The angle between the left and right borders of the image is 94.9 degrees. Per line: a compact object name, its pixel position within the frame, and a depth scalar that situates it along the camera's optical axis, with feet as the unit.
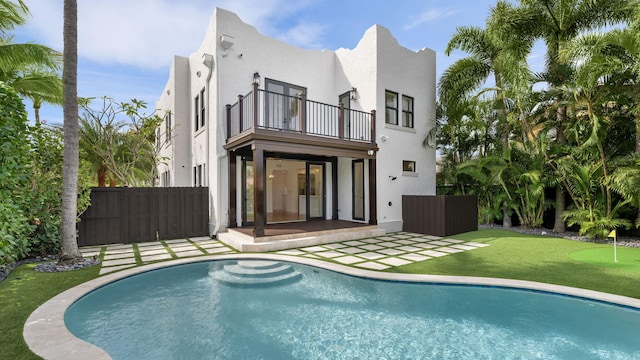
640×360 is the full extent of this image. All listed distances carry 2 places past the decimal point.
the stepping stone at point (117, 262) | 21.21
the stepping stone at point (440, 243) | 28.99
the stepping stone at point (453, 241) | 30.04
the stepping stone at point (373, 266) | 20.44
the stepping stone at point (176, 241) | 29.91
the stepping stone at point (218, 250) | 25.32
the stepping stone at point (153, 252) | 24.88
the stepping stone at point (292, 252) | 25.13
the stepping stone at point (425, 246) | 27.58
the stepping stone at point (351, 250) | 25.46
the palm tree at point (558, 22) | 32.32
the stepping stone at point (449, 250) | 25.82
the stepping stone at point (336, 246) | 27.66
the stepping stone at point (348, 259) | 22.12
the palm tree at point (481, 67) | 36.40
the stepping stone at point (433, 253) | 24.39
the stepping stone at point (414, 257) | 23.02
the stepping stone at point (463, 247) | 27.04
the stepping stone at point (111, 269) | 19.36
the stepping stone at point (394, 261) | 21.76
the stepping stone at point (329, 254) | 24.12
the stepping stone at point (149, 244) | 28.36
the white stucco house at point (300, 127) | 31.76
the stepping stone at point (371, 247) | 27.07
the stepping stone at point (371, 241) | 29.96
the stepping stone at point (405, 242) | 29.43
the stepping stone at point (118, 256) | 23.12
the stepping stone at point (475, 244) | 28.43
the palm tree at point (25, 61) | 26.55
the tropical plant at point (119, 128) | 39.91
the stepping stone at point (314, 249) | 26.45
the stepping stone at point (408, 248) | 26.32
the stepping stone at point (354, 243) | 29.03
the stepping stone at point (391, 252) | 25.04
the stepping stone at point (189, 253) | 24.16
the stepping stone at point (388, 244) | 28.45
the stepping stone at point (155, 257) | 22.74
